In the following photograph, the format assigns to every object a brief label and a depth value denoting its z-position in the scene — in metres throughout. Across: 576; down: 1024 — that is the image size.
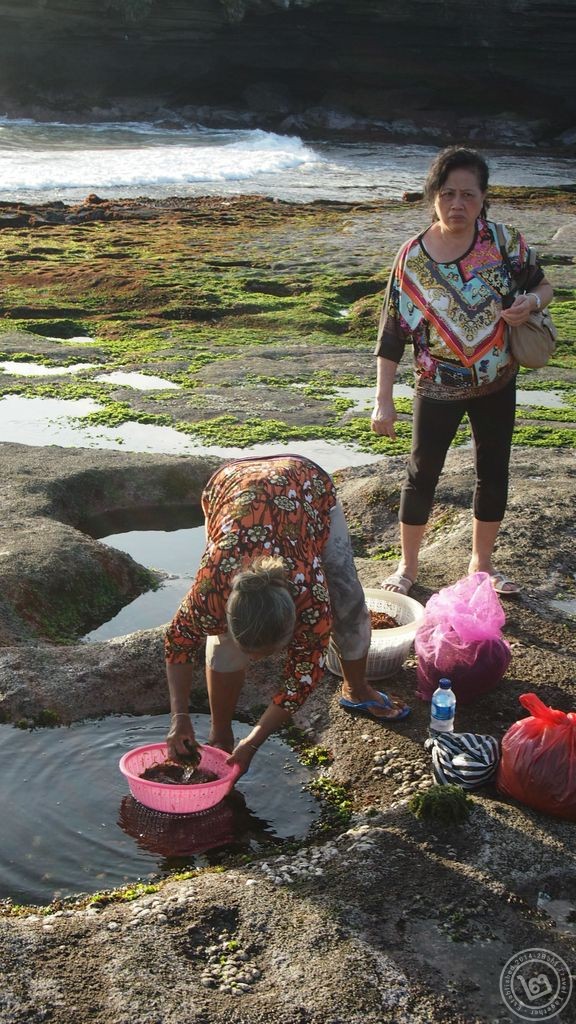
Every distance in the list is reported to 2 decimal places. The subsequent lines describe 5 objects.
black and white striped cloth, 3.95
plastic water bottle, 4.21
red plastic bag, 3.73
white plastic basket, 4.73
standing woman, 4.72
